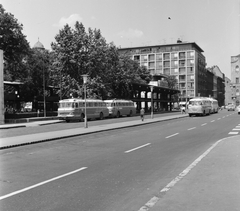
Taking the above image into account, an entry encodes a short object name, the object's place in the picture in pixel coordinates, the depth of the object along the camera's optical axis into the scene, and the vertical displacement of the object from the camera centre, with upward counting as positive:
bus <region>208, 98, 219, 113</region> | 54.09 -0.20
